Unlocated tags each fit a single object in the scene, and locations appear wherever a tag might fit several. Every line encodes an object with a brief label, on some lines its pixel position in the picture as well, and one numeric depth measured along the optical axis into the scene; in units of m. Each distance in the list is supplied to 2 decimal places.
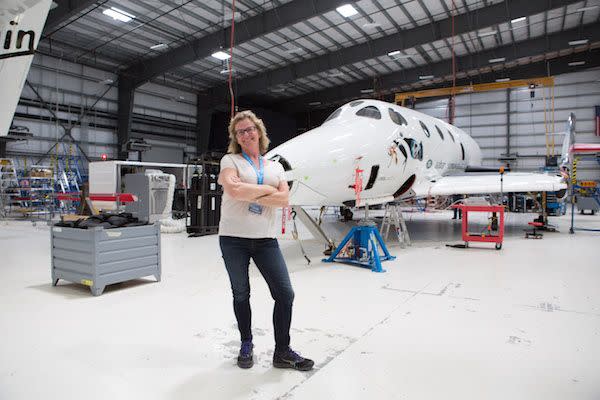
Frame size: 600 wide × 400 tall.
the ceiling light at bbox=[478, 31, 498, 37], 18.73
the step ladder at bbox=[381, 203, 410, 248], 8.44
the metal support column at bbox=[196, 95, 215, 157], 28.73
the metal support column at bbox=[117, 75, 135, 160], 23.73
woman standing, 2.71
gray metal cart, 4.72
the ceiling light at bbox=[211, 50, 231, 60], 20.44
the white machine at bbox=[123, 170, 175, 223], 12.36
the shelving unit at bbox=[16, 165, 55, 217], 15.71
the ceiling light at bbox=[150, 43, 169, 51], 18.97
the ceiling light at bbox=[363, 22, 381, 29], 16.95
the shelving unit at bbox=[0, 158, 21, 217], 15.32
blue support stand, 6.18
